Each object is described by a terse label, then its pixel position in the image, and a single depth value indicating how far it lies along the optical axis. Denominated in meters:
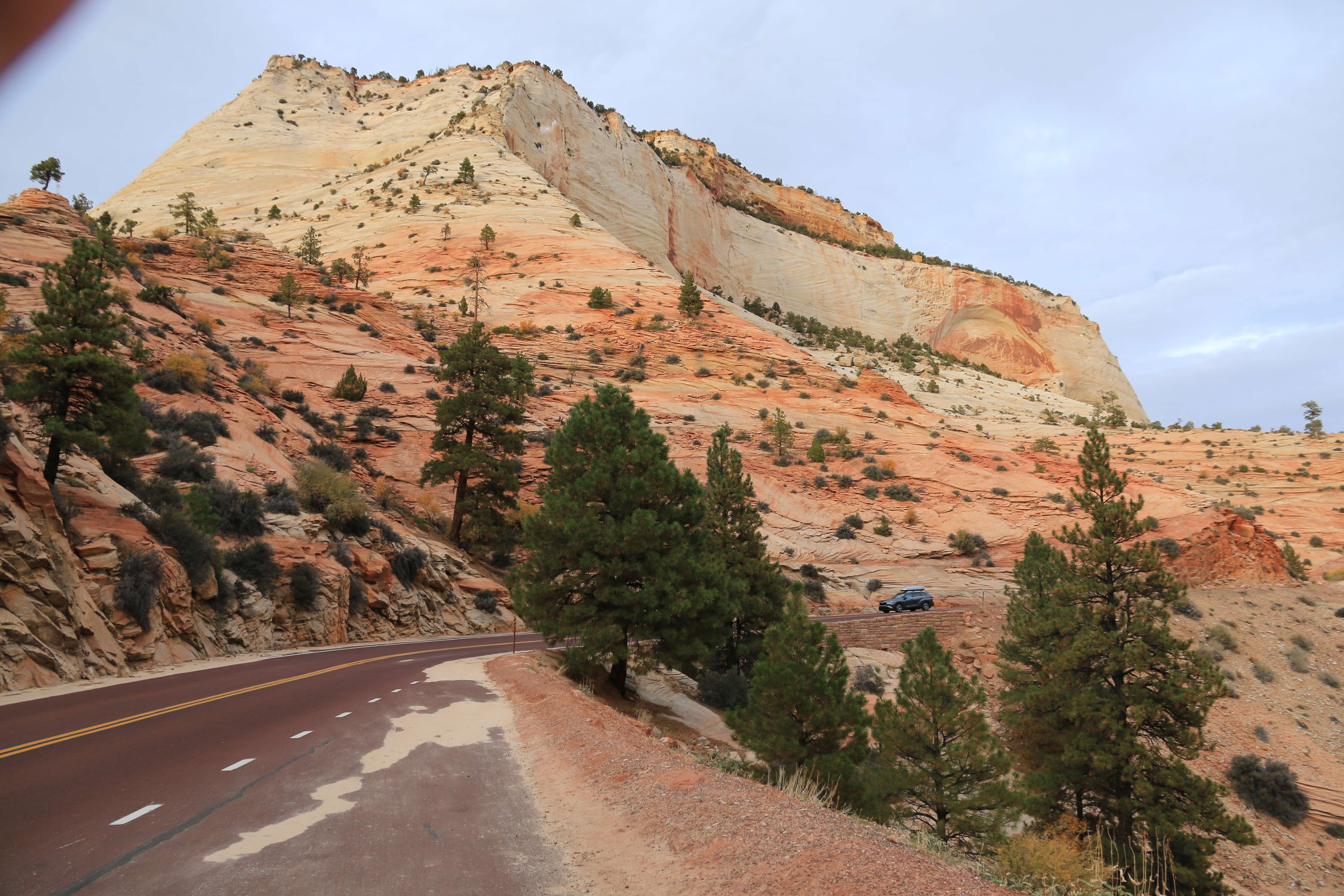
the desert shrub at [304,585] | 19.70
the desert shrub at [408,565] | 24.91
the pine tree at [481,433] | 30.44
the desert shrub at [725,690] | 19.75
